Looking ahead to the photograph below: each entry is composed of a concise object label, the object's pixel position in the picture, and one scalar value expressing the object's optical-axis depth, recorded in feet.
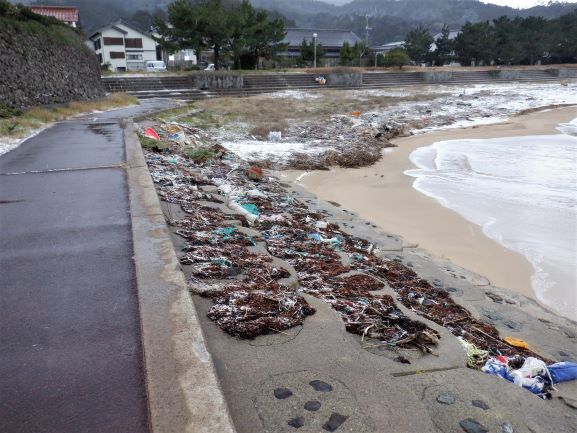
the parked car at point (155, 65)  164.66
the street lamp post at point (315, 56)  139.85
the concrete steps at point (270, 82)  96.10
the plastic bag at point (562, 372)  12.03
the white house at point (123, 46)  176.04
